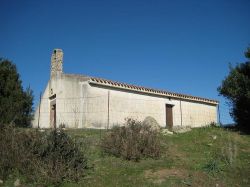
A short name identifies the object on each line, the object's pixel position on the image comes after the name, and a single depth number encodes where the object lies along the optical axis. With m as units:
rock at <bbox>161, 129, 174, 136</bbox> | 10.71
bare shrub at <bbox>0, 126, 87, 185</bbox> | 6.54
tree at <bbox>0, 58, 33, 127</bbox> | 12.63
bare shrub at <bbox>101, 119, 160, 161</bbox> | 7.86
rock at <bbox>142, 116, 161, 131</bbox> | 11.12
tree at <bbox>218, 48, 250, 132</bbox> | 12.02
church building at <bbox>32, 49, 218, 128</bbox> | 14.55
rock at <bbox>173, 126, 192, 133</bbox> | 11.49
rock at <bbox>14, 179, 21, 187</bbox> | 6.41
